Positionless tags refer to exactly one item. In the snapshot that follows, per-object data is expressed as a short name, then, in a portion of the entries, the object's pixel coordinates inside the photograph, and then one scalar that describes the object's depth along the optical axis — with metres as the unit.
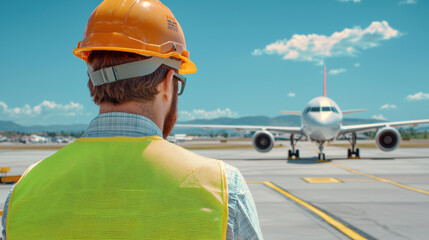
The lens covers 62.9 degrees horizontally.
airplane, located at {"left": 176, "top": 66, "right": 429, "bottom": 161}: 17.95
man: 1.10
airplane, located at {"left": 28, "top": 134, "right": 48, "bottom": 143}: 87.50
